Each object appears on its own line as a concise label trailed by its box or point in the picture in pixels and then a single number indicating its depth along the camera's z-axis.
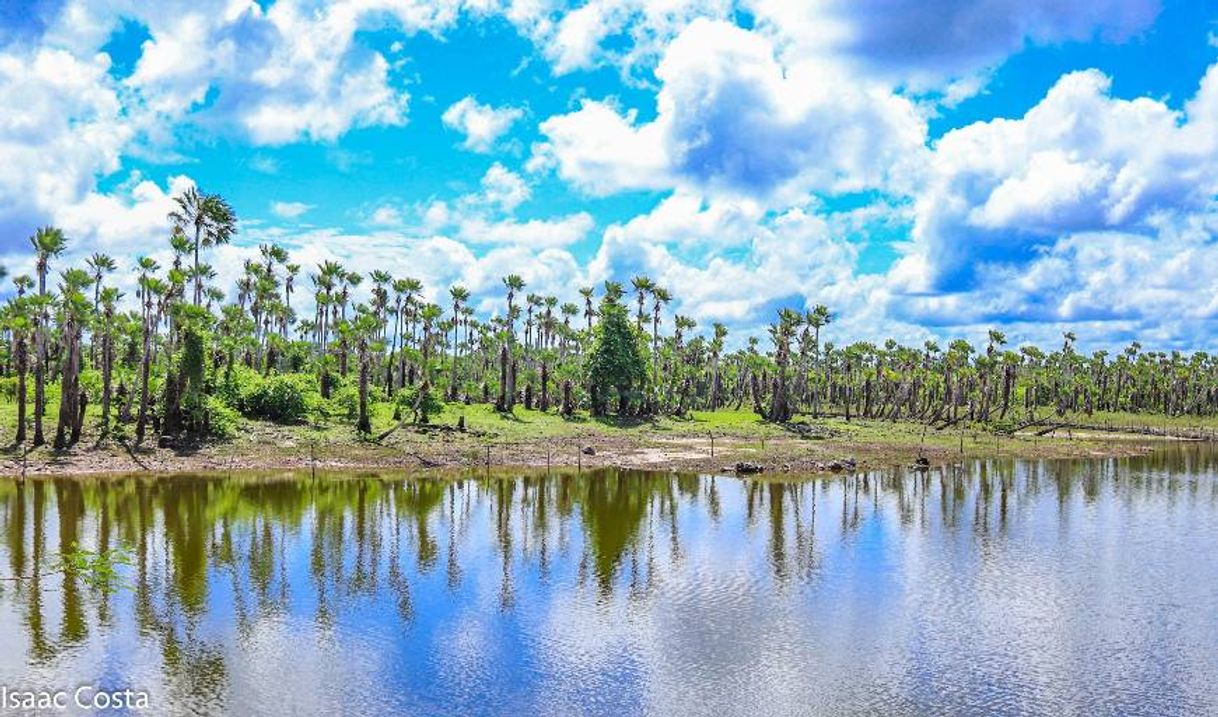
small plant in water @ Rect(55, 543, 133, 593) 19.77
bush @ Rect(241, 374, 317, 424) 78.31
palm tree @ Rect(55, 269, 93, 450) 61.77
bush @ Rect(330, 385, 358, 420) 84.31
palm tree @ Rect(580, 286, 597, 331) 133.38
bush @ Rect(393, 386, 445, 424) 85.62
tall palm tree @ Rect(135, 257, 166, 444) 65.75
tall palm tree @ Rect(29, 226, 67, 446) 59.62
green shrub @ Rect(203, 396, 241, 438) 70.32
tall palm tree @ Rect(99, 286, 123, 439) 69.56
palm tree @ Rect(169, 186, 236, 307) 70.69
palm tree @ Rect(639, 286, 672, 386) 119.81
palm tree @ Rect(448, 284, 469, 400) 125.81
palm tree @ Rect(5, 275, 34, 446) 61.49
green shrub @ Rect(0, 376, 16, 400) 83.56
